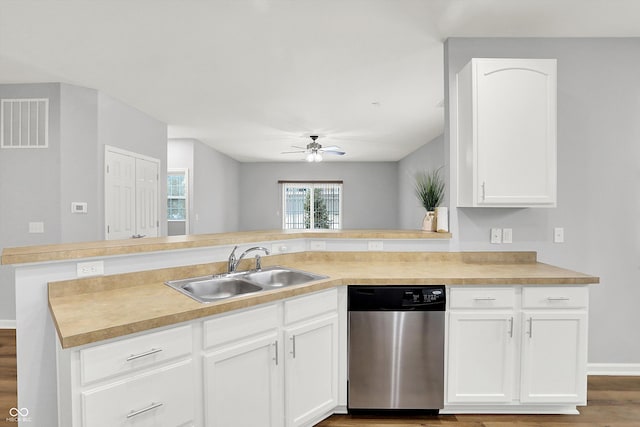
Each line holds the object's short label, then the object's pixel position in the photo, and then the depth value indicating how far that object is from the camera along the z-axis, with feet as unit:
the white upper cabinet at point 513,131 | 7.13
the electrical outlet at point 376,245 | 8.27
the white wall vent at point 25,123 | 11.39
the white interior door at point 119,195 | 12.55
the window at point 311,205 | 28.84
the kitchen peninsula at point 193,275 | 4.23
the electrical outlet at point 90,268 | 5.16
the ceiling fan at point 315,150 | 18.29
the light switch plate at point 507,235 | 8.19
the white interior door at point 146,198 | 14.39
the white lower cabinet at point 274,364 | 4.72
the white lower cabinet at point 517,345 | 6.29
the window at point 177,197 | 19.77
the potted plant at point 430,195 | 8.63
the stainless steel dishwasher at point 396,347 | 6.28
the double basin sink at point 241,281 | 5.92
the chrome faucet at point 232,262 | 6.58
